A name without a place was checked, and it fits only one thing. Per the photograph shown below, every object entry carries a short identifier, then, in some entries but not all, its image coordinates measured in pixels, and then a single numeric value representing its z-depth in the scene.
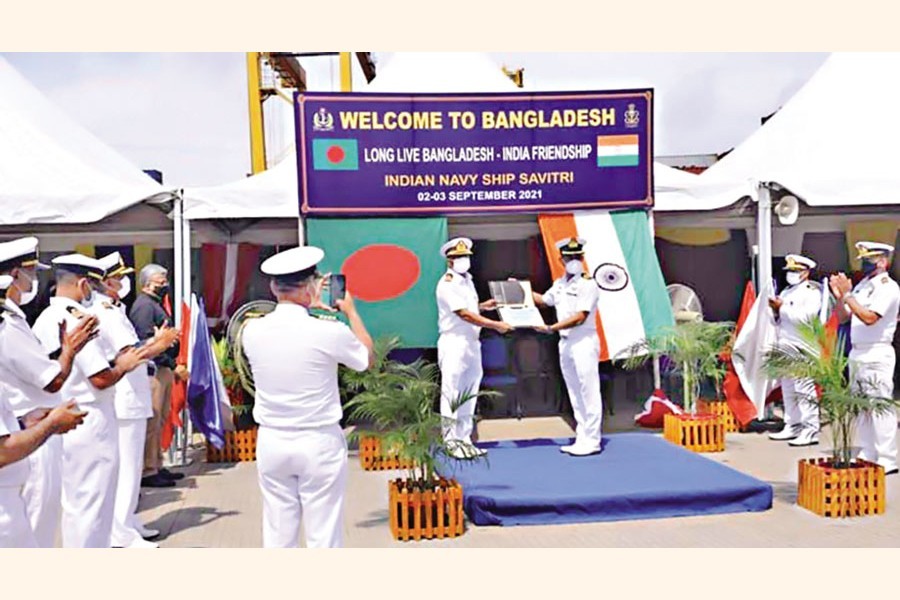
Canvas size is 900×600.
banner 8.02
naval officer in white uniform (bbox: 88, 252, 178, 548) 5.07
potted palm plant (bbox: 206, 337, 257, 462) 7.73
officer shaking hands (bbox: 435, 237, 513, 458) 6.94
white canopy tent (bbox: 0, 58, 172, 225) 7.31
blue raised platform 5.67
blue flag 7.36
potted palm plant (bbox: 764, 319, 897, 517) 5.56
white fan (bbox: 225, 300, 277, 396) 7.86
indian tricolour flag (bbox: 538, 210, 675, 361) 8.27
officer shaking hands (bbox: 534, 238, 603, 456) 6.99
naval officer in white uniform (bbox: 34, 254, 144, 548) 4.25
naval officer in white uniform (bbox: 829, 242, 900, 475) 6.23
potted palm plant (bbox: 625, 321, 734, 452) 7.52
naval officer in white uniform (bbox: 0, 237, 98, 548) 3.45
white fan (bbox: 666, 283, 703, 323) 9.24
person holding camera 3.68
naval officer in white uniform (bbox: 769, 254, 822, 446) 7.60
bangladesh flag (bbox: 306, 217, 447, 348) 8.10
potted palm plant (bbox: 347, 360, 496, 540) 5.32
